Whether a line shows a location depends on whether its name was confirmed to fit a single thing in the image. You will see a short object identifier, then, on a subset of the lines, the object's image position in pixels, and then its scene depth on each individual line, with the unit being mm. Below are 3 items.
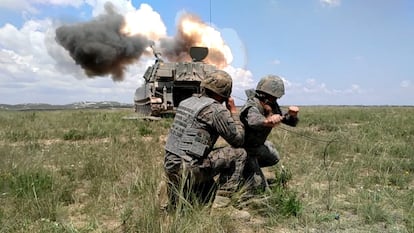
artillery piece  19844
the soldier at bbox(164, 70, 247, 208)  4355
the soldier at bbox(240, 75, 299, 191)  4820
